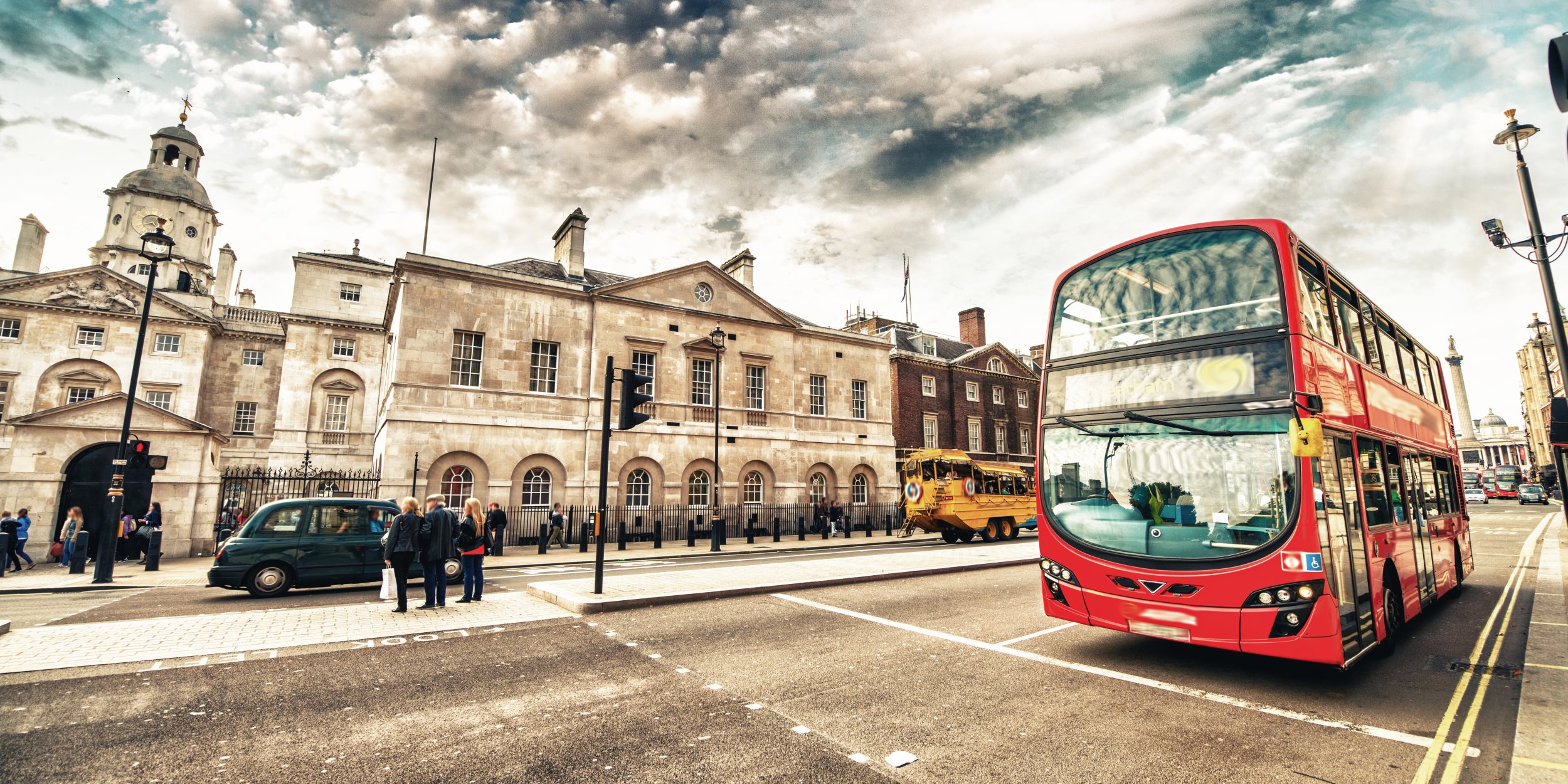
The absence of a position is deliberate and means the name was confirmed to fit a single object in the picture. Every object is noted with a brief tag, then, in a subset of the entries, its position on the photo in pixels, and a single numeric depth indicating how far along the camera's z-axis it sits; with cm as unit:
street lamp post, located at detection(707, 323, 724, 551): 2081
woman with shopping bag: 833
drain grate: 572
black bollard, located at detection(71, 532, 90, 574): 1384
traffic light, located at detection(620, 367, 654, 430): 945
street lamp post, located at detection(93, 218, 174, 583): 1255
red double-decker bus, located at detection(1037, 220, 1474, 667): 505
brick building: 3641
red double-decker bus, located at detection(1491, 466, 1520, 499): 5128
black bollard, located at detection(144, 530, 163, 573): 1498
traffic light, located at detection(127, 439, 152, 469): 1339
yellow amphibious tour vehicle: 2192
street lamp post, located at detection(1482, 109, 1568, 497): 742
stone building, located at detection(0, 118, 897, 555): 1934
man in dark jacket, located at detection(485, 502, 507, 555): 1780
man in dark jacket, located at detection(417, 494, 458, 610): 847
